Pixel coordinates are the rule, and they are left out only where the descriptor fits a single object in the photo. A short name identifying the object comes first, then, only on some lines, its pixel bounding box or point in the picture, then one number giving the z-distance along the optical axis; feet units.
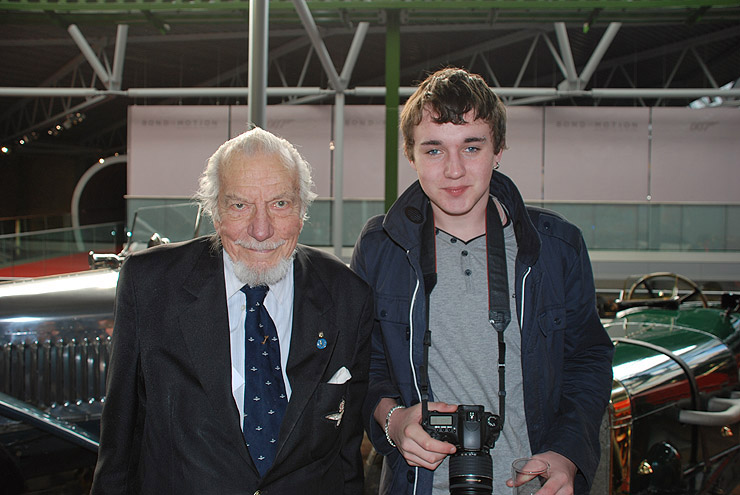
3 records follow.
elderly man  4.52
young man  4.69
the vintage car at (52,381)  7.93
